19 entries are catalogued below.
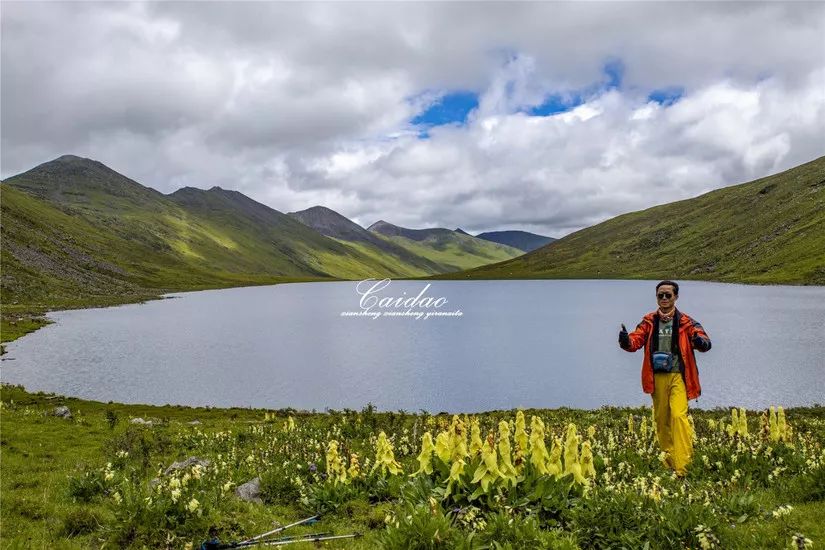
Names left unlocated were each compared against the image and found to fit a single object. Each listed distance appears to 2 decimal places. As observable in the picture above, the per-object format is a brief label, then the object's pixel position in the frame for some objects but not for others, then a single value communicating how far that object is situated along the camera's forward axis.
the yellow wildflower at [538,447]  9.73
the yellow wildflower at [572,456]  9.92
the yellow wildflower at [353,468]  12.88
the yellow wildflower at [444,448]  10.88
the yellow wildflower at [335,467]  12.77
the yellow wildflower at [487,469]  9.48
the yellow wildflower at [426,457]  10.74
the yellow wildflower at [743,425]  16.38
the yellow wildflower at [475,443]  10.04
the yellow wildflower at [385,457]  12.74
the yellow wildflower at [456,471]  9.76
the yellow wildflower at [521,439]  10.68
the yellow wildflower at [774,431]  16.44
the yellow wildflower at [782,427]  16.31
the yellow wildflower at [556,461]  9.91
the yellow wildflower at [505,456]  9.47
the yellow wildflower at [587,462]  9.96
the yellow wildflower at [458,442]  9.95
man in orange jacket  13.84
